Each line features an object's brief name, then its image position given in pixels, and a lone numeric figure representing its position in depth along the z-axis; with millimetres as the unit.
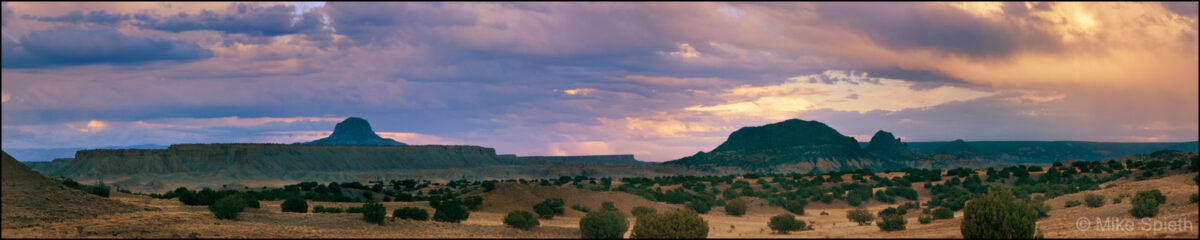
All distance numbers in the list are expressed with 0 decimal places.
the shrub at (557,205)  40250
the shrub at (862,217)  36094
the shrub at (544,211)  38031
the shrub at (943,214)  37562
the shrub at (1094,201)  34781
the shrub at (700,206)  44562
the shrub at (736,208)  45562
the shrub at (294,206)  36562
